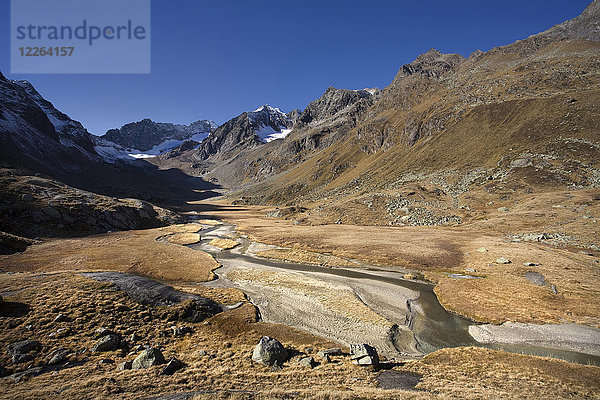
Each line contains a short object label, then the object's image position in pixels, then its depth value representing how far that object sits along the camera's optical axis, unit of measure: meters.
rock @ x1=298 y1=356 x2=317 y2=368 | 16.86
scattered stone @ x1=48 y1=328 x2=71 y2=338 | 17.63
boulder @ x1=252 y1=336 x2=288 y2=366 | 17.05
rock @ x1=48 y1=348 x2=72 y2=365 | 15.26
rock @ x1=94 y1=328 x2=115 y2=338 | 18.64
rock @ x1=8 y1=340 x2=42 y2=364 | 14.84
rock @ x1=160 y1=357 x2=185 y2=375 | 14.75
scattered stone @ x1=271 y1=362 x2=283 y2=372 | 16.31
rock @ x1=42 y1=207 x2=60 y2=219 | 57.33
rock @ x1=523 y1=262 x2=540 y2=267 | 33.89
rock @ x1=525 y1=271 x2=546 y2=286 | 29.54
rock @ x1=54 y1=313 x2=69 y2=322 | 19.23
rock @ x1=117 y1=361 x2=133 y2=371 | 15.16
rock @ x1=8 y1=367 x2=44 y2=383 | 13.26
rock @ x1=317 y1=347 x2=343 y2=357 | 18.33
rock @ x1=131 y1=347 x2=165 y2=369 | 15.47
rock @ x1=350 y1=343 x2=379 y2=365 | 16.77
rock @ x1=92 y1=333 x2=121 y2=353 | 17.17
